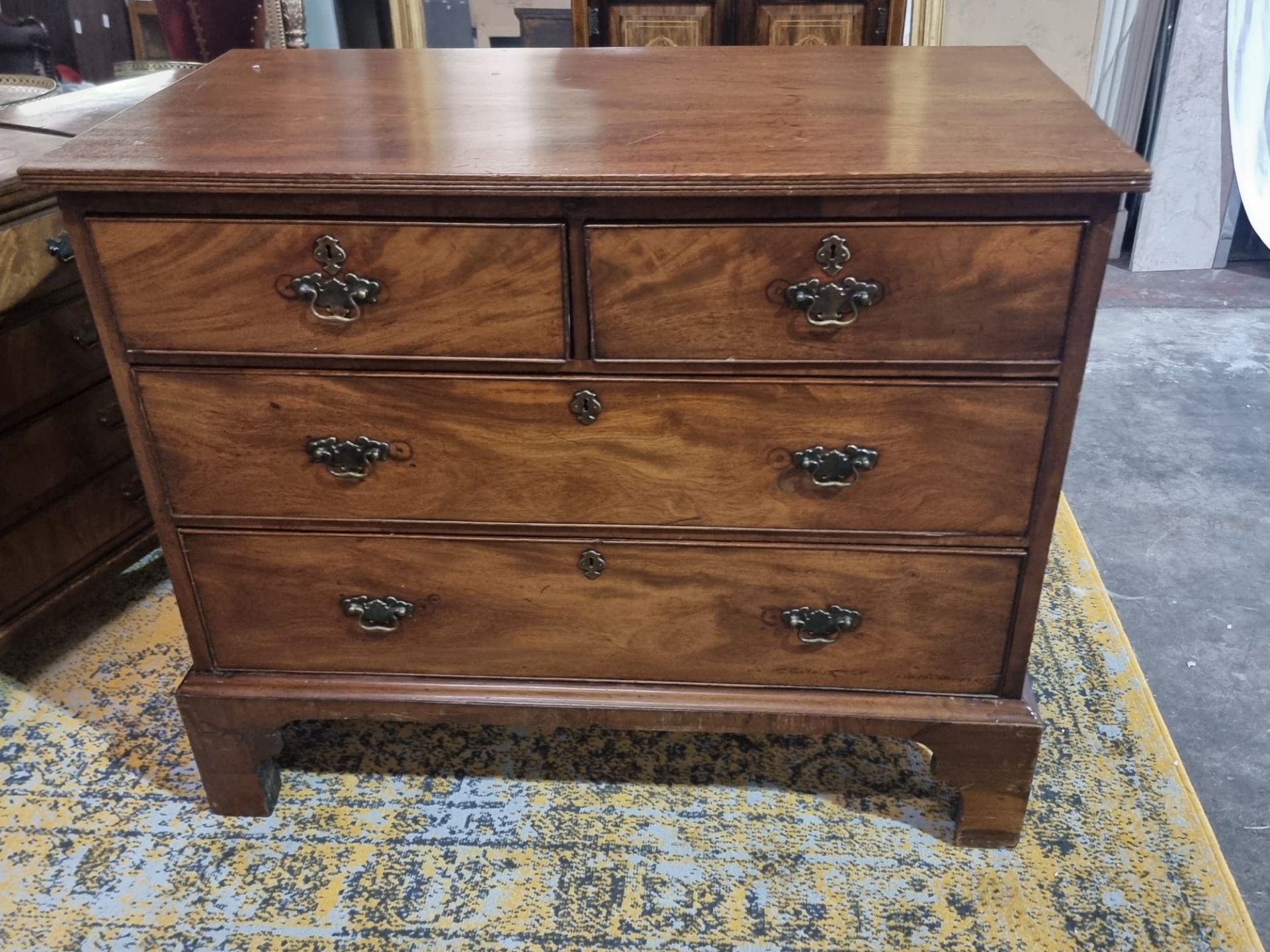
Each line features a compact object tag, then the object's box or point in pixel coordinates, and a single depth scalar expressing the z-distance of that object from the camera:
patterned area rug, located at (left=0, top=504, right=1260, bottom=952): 1.38
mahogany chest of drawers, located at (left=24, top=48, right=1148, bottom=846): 1.14
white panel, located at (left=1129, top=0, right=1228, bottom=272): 2.98
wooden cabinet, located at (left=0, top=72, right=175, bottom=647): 1.62
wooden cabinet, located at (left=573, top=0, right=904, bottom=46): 2.95
